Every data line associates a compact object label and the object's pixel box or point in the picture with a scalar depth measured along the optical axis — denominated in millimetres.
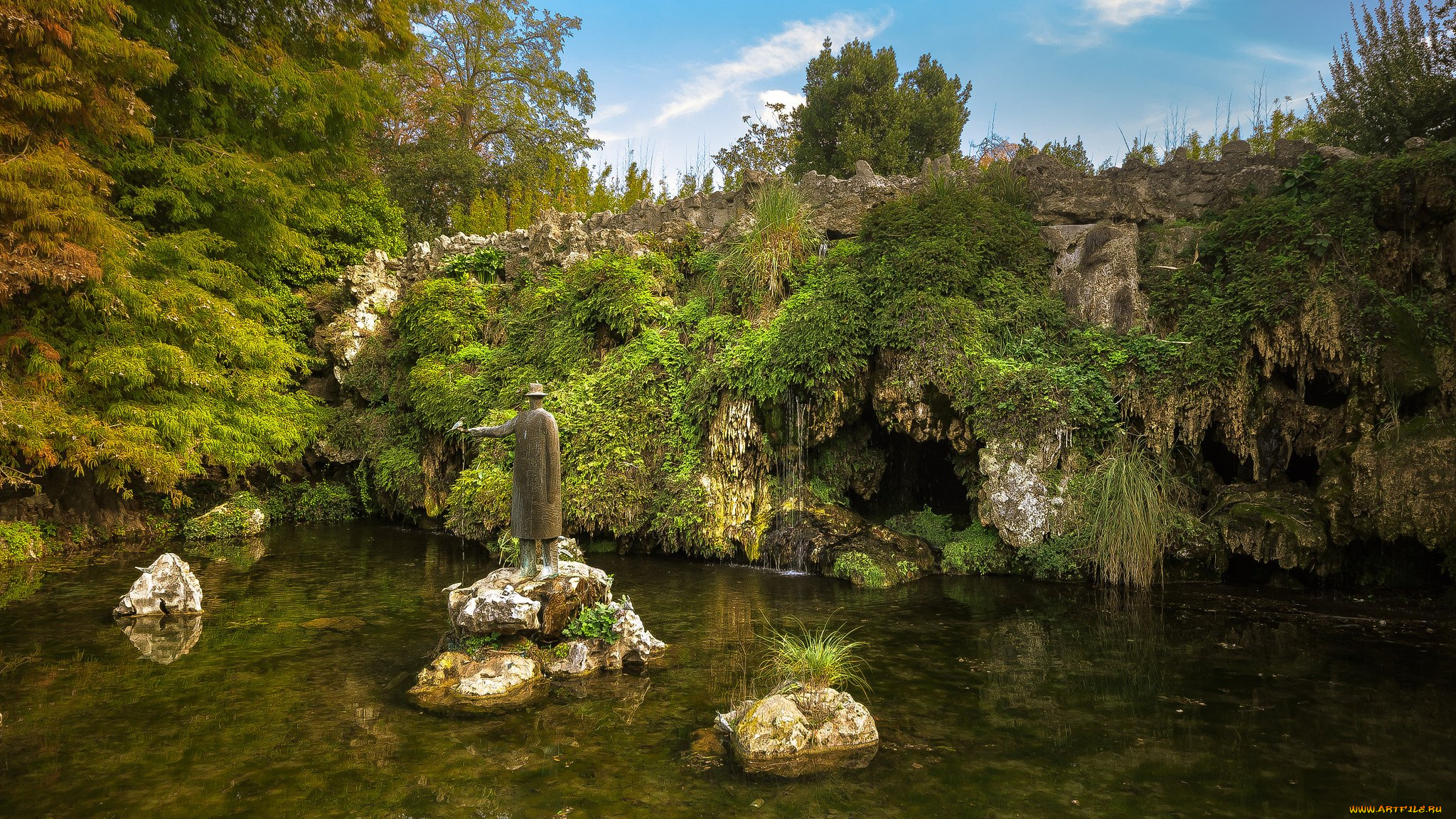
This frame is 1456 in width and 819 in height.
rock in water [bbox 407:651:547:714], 6172
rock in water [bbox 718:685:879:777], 5039
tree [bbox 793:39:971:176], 20594
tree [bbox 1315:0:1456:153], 10625
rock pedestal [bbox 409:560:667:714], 6449
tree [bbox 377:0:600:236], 23875
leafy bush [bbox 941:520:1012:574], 10656
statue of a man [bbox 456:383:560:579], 7438
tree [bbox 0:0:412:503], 10648
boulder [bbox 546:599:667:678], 6992
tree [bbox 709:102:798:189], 25625
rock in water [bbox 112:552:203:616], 8781
